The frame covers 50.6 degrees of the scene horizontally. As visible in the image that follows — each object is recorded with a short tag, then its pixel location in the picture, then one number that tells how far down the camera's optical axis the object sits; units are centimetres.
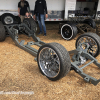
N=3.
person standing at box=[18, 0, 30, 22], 680
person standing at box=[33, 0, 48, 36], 611
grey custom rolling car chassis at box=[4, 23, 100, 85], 234
